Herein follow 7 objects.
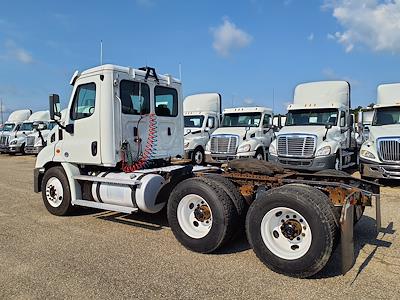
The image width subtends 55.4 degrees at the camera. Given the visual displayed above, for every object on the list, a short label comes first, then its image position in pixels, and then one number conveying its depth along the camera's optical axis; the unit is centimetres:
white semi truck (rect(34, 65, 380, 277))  428
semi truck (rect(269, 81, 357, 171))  1231
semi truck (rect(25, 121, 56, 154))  2403
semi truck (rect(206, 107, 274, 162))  1522
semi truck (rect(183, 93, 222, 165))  1694
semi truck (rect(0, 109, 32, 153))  2683
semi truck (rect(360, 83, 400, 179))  1054
